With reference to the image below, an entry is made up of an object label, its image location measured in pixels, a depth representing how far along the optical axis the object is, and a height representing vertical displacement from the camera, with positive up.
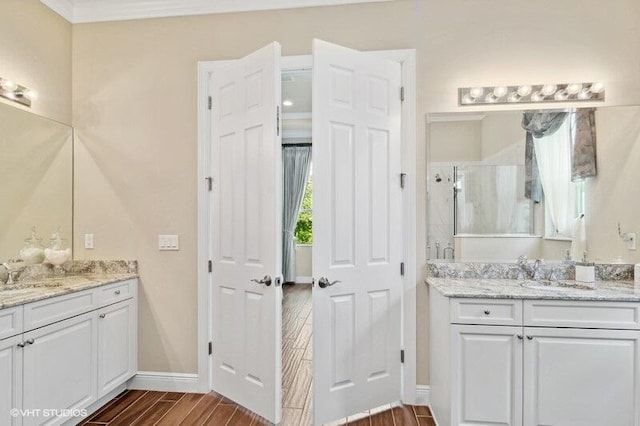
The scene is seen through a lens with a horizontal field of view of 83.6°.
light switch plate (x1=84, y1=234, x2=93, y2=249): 2.87 -0.23
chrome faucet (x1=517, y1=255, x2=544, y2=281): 2.47 -0.38
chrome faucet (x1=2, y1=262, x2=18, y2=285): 2.31 -0.40
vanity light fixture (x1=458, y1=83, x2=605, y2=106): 2.48 +0.85
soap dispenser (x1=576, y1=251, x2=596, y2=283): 2.31 -0.37
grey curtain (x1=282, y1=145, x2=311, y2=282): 6.94 +0.42
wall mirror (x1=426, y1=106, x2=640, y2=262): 2.45 +0.16
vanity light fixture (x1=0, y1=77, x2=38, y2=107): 2.38 +0.83
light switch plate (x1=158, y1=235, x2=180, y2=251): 2.79 -0.23
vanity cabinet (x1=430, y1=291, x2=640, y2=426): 1.95 -0.83
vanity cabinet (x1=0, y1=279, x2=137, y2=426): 1.86 -0.84
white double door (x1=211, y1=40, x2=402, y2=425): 2.26 -0.12
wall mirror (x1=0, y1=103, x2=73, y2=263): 2.40 +0.24
